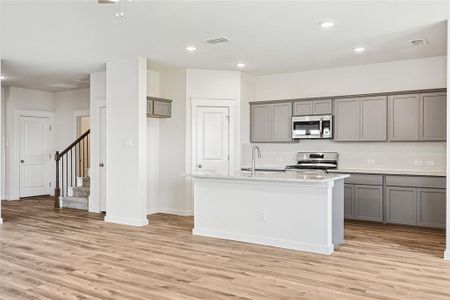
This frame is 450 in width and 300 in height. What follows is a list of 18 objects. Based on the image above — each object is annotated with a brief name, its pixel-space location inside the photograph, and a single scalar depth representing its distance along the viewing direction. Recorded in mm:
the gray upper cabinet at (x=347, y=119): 6718
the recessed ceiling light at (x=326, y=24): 4531
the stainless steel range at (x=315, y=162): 7031
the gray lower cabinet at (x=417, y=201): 5793
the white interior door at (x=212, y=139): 7324
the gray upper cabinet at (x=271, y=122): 7441
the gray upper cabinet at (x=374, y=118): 6484
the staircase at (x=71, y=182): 8148
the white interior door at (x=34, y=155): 9617
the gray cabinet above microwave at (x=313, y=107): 6965
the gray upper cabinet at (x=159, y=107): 6907
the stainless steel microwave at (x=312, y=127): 6930
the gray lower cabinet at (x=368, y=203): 6270
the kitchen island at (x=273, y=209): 4586
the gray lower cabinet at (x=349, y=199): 6500
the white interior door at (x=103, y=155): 7496
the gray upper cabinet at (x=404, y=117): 6219
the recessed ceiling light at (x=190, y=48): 5660
